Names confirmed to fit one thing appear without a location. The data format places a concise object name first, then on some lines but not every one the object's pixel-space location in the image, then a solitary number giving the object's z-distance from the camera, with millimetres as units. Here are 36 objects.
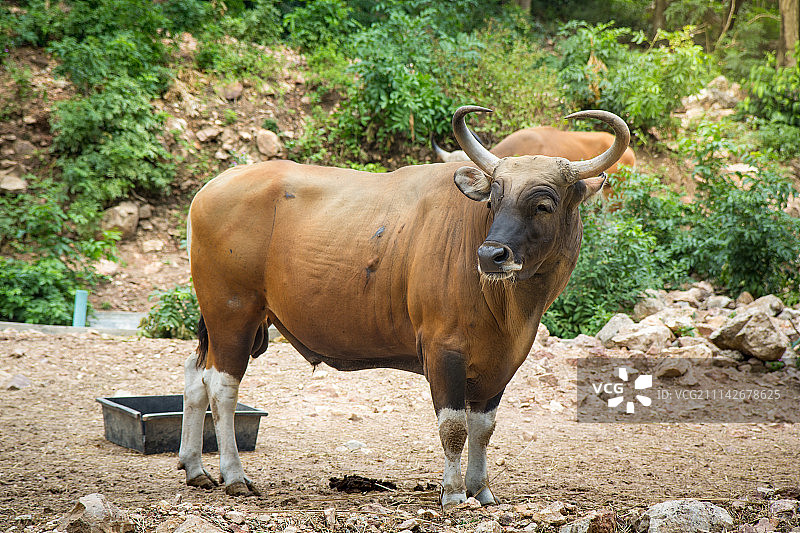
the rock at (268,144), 25125
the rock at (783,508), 6637
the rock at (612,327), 15602
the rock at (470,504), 7223
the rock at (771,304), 16450
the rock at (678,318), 15758
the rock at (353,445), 10930
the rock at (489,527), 6293
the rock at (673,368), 14125
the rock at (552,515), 6516
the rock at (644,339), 15070
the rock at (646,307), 17281
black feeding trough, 10078
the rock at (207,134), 25297
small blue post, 17719
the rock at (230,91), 26673
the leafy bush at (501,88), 26781
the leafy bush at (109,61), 23734
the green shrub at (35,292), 17937
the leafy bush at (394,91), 24625
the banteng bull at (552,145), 21047
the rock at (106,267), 21391
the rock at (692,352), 14648
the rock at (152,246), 22969
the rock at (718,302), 17734
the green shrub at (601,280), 17437
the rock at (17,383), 13156
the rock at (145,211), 23750
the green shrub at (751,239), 18203
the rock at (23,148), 23062
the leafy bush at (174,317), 17078
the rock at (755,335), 14258
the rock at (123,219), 22641
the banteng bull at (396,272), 7219
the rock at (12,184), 21812
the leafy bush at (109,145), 22437
